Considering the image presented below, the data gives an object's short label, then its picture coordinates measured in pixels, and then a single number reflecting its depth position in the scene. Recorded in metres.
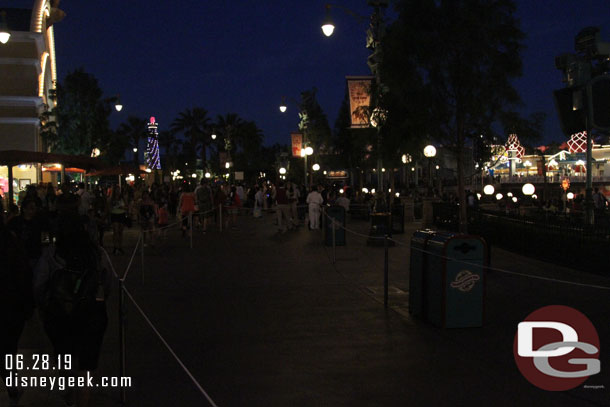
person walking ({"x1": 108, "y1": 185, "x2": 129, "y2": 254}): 17.20
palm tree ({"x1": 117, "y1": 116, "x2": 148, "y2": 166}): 102.88
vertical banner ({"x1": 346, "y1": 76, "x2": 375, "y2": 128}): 18.66
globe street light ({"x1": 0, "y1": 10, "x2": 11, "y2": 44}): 18.94
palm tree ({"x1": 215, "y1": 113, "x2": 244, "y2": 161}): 84.94
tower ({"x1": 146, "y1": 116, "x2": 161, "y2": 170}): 97.62
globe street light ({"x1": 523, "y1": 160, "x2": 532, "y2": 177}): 107.14
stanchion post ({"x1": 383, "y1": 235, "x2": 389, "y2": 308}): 9.98
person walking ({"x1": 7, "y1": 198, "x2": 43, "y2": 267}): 8.80
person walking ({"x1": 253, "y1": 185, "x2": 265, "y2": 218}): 30.48
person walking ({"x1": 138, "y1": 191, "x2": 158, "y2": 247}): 18.69
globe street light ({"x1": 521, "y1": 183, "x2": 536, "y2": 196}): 27.38
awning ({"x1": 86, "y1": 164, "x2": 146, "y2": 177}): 31.19
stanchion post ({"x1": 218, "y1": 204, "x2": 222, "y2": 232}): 25.08
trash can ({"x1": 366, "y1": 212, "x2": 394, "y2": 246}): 19.04
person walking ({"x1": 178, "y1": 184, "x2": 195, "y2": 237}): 21.31
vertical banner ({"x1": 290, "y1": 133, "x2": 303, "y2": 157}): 42.50
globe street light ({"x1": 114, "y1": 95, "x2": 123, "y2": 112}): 39.28
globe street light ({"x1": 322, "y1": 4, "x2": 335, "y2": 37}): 19.16
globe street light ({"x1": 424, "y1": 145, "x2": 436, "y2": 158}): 24.17
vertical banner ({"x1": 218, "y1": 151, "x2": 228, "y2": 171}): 61.22
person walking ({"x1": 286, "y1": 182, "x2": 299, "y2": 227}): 25.45
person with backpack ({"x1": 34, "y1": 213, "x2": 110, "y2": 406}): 5.23
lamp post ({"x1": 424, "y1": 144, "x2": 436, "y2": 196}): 24.16
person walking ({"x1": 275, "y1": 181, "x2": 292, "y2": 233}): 24.09
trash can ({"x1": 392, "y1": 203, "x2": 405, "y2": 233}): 23.59
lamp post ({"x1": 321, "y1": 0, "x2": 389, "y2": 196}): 17.84
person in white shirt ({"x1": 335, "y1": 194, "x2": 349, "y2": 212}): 26.20
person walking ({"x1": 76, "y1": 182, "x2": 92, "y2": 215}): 17.07
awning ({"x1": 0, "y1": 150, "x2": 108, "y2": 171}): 20.22
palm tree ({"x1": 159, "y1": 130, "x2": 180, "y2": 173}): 119.85
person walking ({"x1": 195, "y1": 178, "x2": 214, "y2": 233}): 24.14
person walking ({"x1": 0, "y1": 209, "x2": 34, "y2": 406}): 5.49
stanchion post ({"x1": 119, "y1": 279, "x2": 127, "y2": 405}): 5.54
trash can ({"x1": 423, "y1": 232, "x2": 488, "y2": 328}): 8.31
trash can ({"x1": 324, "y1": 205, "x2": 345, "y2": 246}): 18.83
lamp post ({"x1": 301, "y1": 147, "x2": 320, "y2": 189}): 39.99
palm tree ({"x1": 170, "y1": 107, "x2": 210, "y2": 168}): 96.06
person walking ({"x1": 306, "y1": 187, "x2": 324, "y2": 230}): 24.28
